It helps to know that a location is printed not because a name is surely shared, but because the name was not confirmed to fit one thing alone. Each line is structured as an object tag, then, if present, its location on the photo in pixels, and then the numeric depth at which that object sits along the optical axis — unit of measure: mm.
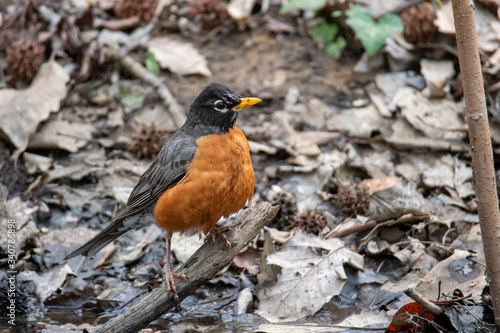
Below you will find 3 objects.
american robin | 8148
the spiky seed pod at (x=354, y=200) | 10703
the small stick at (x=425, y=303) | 6687
